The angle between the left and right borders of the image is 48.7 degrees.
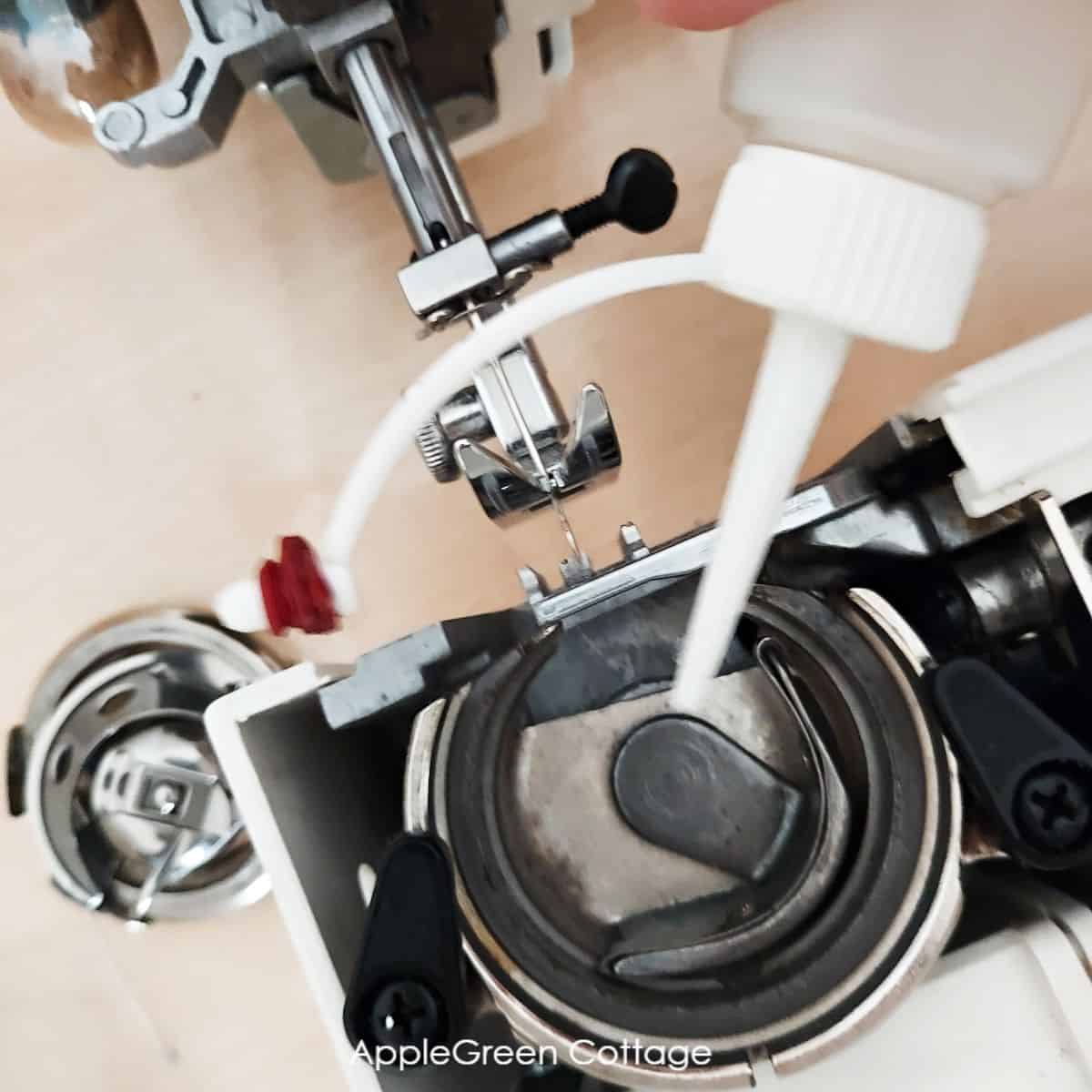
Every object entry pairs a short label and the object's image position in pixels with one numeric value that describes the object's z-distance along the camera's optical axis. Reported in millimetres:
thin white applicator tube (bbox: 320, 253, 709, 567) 90
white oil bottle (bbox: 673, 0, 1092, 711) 80
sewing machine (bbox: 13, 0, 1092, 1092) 92
